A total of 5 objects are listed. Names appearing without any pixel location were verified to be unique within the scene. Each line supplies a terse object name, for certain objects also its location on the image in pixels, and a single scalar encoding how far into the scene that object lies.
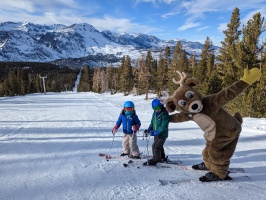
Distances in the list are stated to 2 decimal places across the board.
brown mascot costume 4.41
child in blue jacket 6.16
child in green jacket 5.48
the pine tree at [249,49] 15.21
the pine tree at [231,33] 26.88
